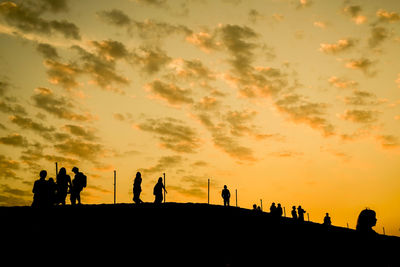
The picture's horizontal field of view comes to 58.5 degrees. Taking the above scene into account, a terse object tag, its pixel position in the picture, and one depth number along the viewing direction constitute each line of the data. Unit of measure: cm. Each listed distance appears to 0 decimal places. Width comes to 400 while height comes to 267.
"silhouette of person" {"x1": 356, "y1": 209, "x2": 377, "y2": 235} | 788
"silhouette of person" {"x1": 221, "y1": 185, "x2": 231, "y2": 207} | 2935
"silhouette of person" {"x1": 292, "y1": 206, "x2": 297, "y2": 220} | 3261
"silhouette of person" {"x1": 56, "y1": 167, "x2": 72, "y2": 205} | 1928
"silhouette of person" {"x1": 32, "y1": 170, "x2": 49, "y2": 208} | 1427
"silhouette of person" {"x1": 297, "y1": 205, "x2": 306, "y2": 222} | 3262
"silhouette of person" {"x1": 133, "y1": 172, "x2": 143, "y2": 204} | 2109
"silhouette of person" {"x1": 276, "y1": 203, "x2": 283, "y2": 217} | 2927
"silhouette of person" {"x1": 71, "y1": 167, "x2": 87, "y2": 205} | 1980
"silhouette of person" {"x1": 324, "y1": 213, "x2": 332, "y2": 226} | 3232
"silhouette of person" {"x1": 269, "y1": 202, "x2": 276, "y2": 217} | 2917
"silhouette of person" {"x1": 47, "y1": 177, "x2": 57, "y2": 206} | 1453
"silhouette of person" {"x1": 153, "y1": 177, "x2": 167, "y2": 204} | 2197
